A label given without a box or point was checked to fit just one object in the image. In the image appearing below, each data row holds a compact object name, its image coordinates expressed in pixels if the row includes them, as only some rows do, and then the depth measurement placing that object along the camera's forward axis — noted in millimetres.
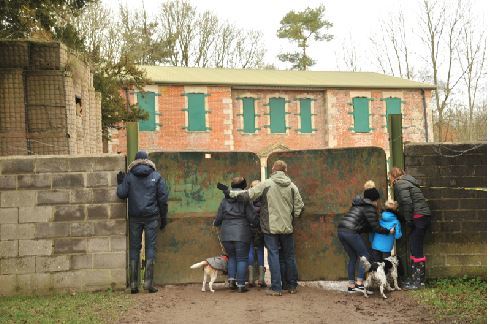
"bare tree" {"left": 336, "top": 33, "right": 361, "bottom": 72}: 43438
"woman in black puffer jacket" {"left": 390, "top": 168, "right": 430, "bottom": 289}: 8219
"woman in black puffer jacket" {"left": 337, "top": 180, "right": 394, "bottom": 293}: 8086
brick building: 29516
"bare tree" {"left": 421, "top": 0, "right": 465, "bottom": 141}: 33438
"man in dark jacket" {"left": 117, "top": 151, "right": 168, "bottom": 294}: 8062
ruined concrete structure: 11180
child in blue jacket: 8242
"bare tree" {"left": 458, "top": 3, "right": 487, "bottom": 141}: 31959
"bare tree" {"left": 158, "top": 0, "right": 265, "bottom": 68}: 40031
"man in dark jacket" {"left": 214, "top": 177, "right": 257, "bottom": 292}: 8086
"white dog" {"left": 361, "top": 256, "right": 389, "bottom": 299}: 7852
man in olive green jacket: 7969
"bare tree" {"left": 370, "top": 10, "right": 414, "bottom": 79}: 38328
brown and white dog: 8188
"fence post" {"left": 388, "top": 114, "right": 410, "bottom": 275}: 8578
